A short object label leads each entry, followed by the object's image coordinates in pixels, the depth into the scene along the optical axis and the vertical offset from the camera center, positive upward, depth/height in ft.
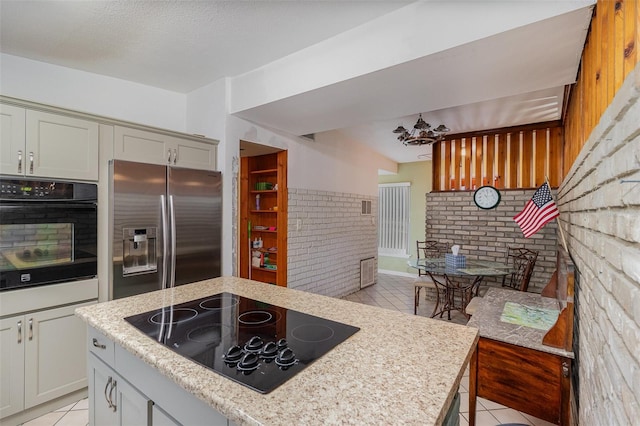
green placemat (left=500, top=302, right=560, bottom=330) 6.84 -2.49
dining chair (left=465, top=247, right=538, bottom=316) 13.46 -2.25
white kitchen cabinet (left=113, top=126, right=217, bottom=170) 8.22 +1.83
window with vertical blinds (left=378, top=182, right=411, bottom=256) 23.61 -0.50
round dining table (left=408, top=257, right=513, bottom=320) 11.64 -2.27
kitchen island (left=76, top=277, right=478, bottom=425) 2.54 -1.66
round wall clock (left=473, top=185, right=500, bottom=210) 14.57 +0.76
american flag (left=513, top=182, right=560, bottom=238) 8.47 +0.05
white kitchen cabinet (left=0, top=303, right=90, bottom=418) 6.53 -3.36
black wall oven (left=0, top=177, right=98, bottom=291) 6.49 -0.49
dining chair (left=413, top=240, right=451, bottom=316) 15.92 -1.92
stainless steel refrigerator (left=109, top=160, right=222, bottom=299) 7.84 -0.43
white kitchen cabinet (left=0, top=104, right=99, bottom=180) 6.54 +1.51
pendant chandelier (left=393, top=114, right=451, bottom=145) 11.69 +3.07
